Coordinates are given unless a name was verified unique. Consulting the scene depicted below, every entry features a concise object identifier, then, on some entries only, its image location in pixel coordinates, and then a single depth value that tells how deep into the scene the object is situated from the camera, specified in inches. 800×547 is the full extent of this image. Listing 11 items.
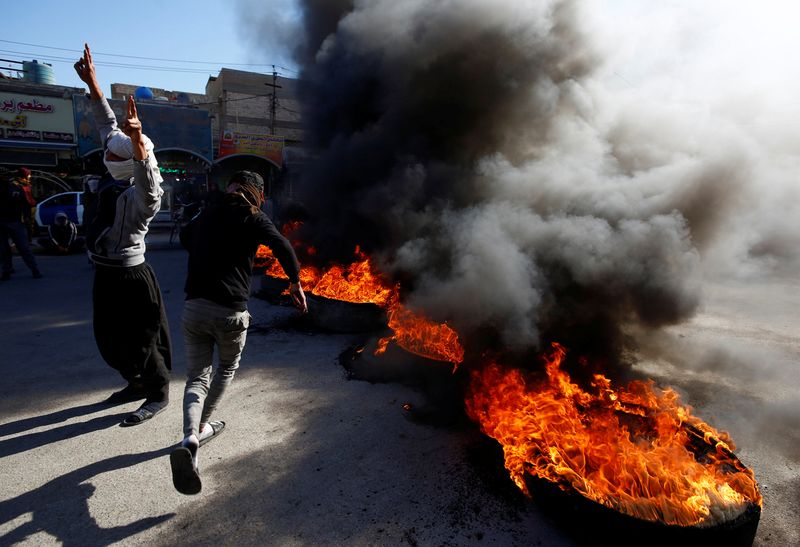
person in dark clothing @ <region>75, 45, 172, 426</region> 118.0
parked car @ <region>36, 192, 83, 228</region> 534.3
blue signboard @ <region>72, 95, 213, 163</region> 772.0
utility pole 1159.6
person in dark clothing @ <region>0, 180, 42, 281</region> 310.8
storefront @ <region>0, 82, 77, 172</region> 709.9
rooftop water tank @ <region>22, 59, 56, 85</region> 826.2
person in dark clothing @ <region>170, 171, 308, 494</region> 110.7
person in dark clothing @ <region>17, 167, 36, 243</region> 329.4
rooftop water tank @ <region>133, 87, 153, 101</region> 874.1
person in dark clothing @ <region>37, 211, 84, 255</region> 420.5
